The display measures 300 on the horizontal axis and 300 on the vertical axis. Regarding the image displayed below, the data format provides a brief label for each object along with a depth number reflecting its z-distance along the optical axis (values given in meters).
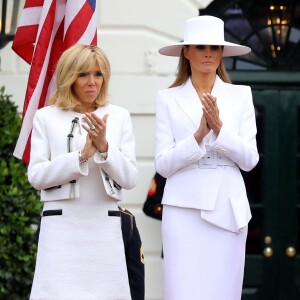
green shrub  15.93
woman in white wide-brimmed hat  12.84
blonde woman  12.19
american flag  14.57
